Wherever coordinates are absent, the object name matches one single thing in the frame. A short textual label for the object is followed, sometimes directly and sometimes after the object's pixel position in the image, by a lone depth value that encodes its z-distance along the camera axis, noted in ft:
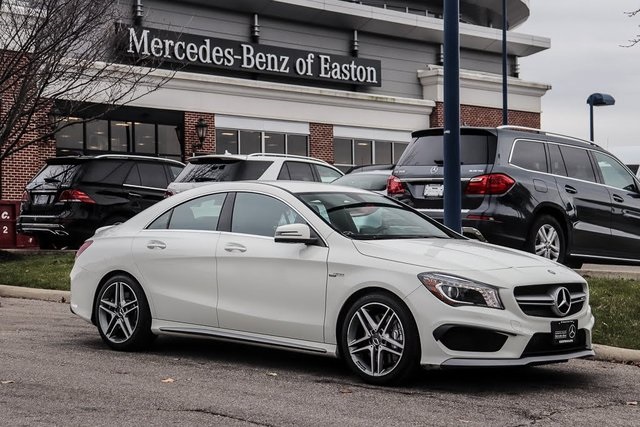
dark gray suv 39.52
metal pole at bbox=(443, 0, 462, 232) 35.19
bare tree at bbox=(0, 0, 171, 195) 58.90
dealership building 109.91
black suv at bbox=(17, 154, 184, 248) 60.03
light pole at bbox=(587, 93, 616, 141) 109.29
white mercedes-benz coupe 22.62
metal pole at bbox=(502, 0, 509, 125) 102.46
